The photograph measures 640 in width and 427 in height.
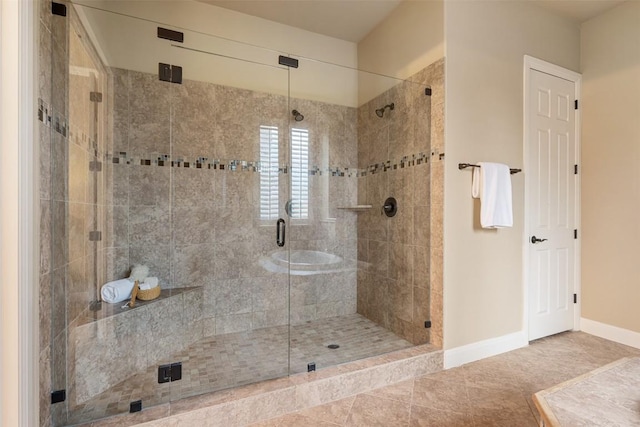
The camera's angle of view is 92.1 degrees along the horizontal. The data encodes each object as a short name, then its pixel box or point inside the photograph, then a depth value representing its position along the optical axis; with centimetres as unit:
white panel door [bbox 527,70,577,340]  272
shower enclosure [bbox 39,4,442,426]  174
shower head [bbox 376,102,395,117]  272
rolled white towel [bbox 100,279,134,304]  201
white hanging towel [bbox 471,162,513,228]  231
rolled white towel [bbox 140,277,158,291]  222
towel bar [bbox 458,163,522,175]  233
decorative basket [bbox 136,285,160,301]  219
